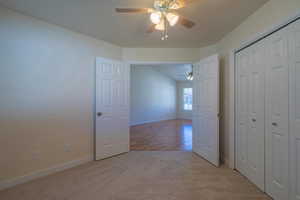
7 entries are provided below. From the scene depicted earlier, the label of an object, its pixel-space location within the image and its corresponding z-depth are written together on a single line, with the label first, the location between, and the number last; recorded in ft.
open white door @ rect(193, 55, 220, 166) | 10.30
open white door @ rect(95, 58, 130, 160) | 11.41
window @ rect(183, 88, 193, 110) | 35.07
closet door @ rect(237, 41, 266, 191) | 7.44
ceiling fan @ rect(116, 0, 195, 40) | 5.98
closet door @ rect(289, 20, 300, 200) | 5.61
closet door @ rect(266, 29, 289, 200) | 6.11
